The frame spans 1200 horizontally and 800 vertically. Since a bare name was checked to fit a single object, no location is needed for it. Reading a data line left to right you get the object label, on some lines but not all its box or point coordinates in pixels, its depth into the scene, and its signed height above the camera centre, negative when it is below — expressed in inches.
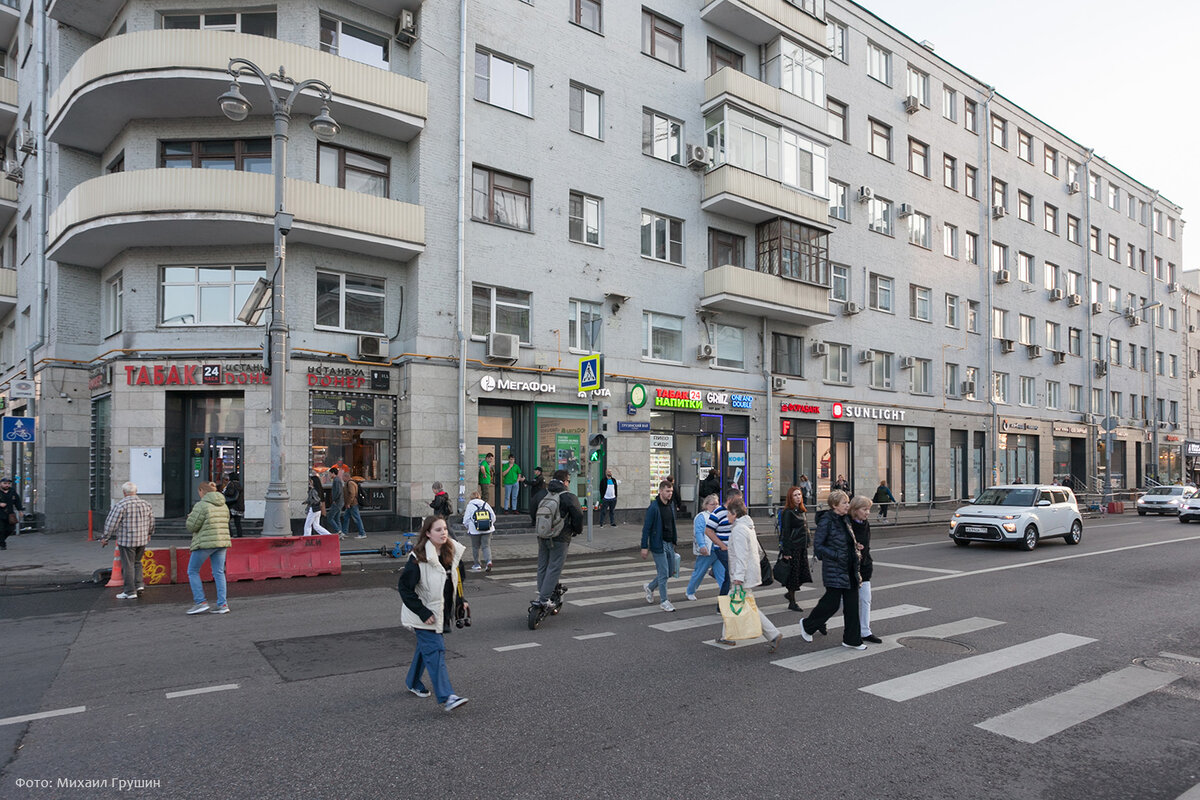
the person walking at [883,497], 986.1 -91.1
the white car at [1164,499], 1206.9 -117.4
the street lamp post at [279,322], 529.3 +80.7
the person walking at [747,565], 306.2 -56.9
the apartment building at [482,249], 690.2 +202.2
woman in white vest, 230.4 -53.6
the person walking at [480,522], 529.0 -67.1
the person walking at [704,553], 380.8 -64.7
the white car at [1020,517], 677.3 -84.0
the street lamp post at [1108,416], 1362.0 +24.9
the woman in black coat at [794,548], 374.3 -62.7
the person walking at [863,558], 313.4 -55.2
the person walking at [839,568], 305.0 -58.0
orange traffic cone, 455.2 -92.9
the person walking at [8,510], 641.6 -71.9
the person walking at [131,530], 412.8 -57.1
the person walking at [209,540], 379.6 -58.6
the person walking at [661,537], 399.5 -60.7
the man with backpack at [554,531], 356.8 -50.1
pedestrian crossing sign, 698.8 +54.5
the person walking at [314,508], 609.0 -67.2
